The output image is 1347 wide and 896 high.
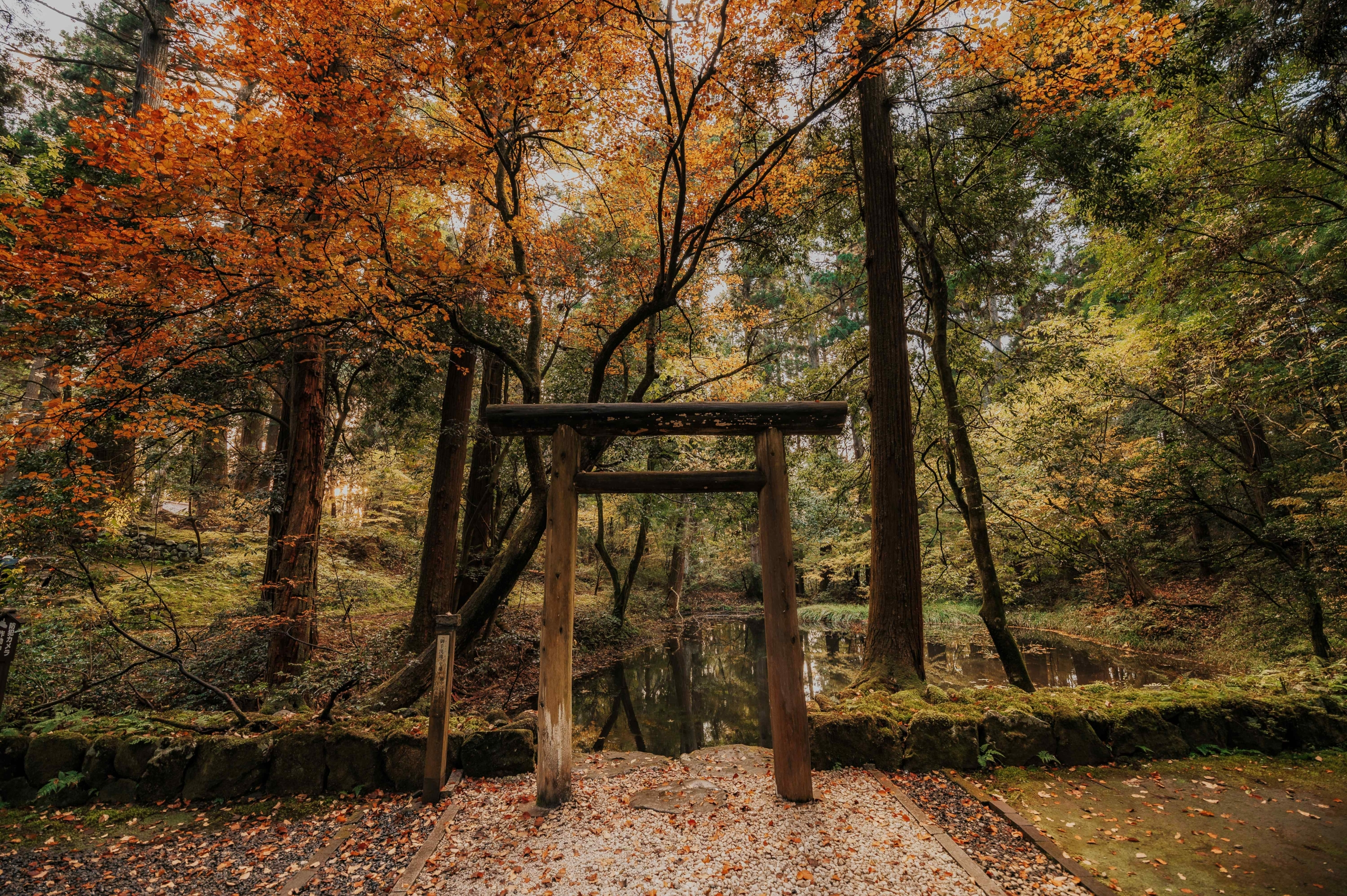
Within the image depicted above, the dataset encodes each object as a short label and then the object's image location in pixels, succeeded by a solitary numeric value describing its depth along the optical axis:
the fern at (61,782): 3.52
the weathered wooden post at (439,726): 3.66
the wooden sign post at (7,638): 3.18
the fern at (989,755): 3.96
